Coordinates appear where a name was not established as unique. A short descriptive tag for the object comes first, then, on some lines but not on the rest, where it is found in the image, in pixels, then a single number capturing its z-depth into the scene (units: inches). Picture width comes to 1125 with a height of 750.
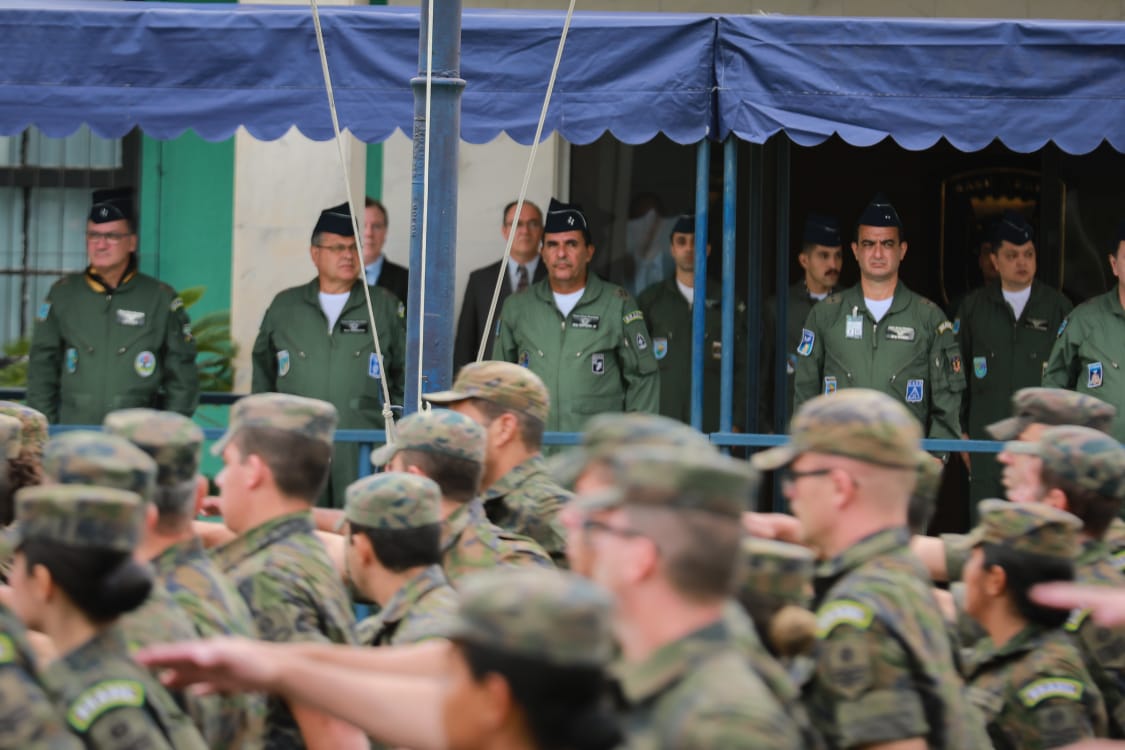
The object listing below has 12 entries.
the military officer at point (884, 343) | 663.8
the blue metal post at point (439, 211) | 473.1
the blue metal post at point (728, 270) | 583.5
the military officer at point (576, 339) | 666.8
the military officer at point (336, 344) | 668.1
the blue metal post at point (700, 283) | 580.1
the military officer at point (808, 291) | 757.3
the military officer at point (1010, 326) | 728.3
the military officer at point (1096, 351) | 644.1
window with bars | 853.2
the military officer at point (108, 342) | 659.4
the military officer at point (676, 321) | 758.5
